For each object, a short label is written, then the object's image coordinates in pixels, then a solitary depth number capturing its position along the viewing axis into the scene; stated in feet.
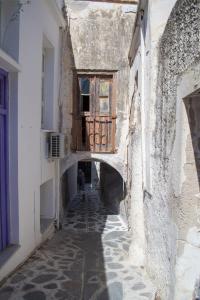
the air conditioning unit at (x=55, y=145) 26.66
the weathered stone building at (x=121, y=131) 11.53
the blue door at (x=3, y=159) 17.61
